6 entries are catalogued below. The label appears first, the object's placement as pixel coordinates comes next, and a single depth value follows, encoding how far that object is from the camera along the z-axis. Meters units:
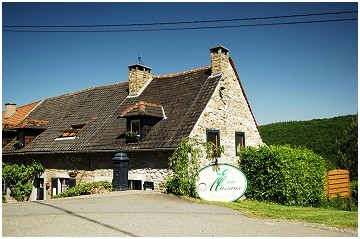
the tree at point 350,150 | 22.95
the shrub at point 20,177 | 17.77
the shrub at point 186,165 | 12.66
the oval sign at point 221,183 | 12.61
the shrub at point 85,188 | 14.41
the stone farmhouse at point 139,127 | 14.64
